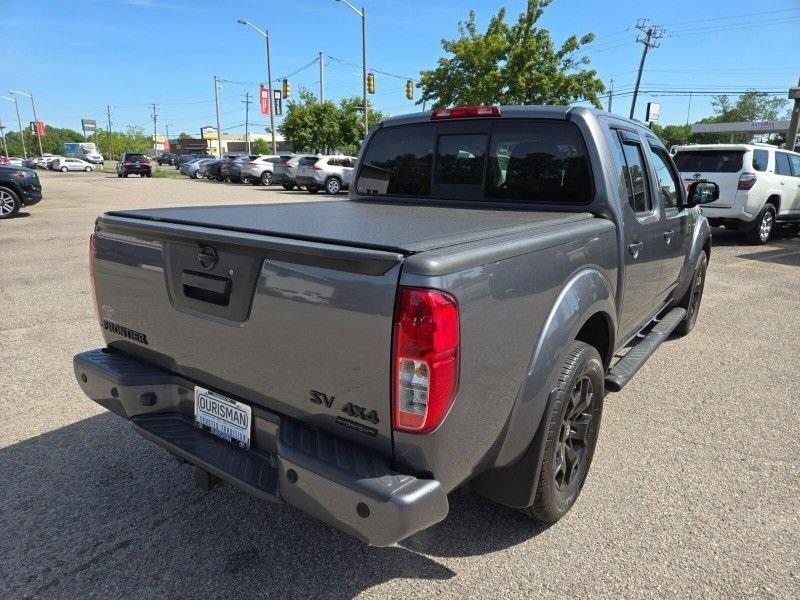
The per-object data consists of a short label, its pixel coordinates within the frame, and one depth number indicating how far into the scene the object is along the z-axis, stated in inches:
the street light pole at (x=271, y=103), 1648.6
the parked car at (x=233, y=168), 1282.0
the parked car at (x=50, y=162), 2607.3
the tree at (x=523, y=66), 1071.6
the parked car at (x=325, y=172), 964.0
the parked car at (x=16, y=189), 534.9
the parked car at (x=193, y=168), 1689.2
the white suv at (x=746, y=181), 424.2
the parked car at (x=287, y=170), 1042.7
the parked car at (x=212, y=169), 1457.9
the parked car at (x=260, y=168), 1235.2
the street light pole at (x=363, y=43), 1231.5
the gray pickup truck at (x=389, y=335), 70.0
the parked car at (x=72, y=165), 2474.2
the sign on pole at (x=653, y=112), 1491.1
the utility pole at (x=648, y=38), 1878.4
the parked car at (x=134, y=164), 1692.9
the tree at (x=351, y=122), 1811.0
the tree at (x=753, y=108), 3575.3
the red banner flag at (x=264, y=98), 1733.5
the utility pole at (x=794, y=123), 549.8
